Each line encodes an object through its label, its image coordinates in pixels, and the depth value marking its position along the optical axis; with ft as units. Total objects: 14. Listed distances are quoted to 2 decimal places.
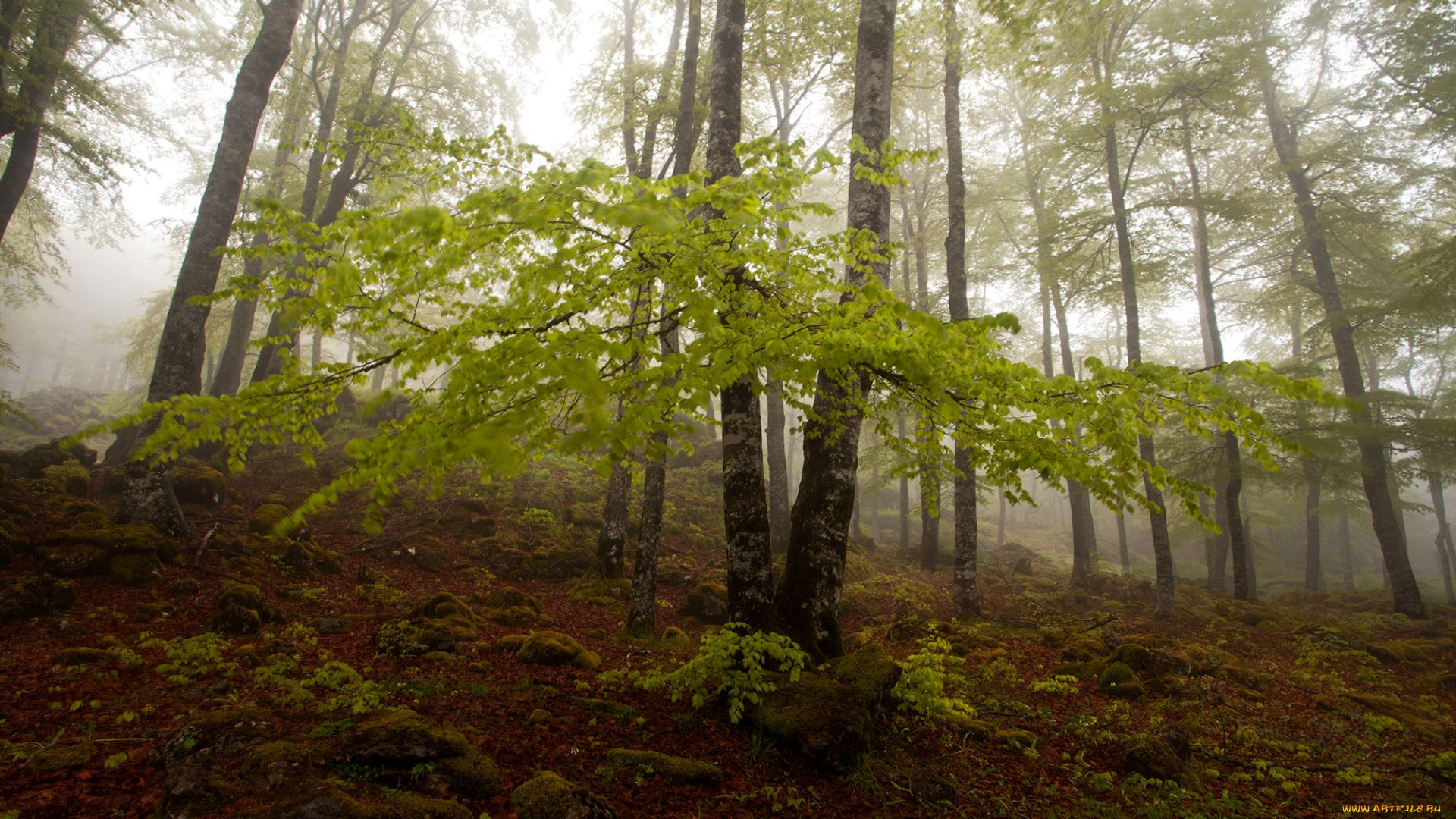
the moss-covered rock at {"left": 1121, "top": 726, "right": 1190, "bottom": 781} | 14.70
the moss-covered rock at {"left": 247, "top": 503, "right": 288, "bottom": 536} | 28.60
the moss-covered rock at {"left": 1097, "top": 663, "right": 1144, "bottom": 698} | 20.85
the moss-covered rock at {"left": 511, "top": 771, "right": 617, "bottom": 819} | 10.38
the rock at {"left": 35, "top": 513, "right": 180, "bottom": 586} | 20.22
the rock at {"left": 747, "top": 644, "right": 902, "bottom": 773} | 13.51
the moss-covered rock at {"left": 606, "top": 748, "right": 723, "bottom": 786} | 12.53
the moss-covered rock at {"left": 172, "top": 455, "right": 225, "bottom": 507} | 30.48
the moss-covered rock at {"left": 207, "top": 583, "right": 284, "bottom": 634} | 18.07
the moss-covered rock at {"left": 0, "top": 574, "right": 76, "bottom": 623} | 16.90
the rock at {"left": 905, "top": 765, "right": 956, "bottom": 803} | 13.10
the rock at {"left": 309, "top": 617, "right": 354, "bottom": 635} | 19.53
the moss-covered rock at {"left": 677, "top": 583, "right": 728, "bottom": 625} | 27.58
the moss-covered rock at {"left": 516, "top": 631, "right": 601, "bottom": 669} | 18.98
